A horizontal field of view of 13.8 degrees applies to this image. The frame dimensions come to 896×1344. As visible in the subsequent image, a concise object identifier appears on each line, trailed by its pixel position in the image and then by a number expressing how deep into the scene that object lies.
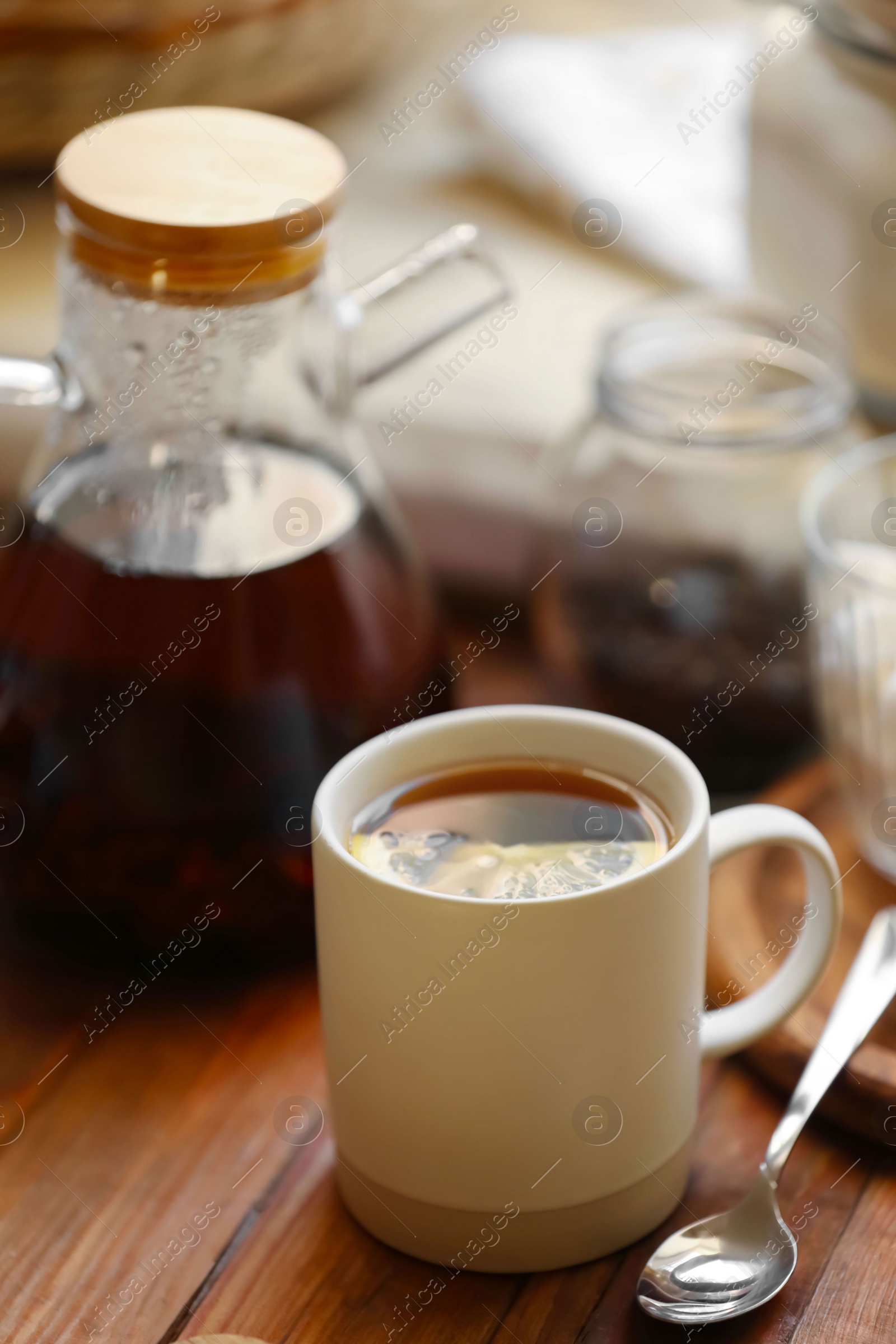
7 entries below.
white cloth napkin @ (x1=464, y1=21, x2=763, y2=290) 1.15
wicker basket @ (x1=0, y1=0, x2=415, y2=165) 1.09
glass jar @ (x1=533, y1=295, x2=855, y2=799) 0.98
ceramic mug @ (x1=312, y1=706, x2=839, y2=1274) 0.80
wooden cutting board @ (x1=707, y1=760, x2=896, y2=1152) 0.87
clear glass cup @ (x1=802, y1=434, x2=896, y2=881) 0.92
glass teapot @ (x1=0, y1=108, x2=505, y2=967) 0.88
